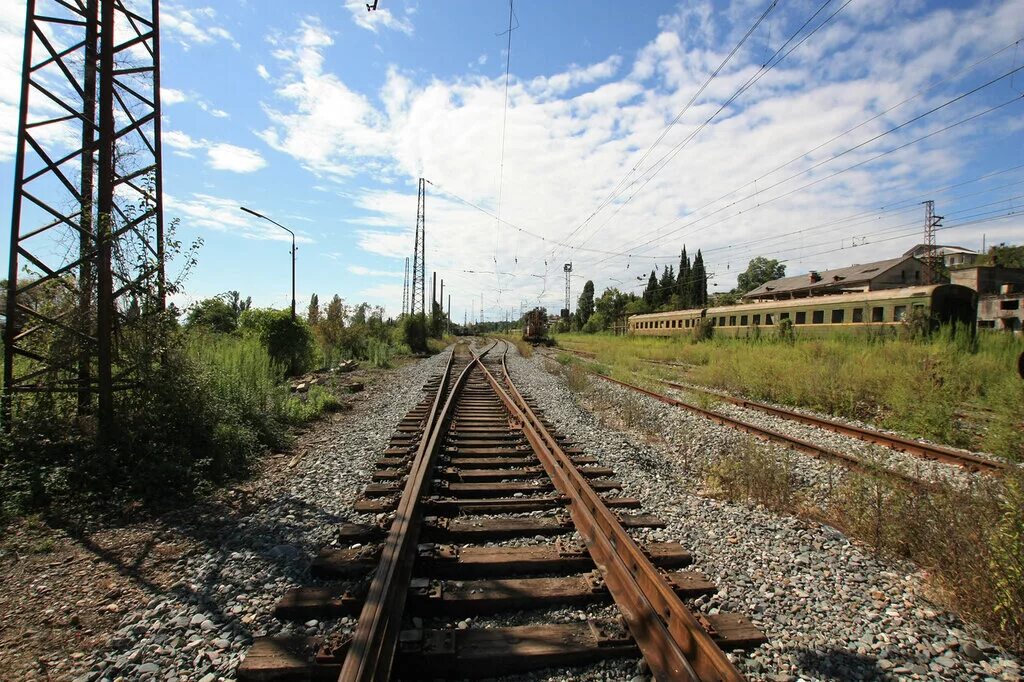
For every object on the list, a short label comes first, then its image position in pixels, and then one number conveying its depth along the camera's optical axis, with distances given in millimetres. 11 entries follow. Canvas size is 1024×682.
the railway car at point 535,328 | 41969
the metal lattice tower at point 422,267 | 33081
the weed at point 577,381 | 12496
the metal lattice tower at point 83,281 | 5133
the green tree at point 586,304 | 93250
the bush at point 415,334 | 30078
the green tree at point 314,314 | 22906
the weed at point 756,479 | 4742
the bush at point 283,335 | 15438
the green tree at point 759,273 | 100250
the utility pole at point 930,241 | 47250
